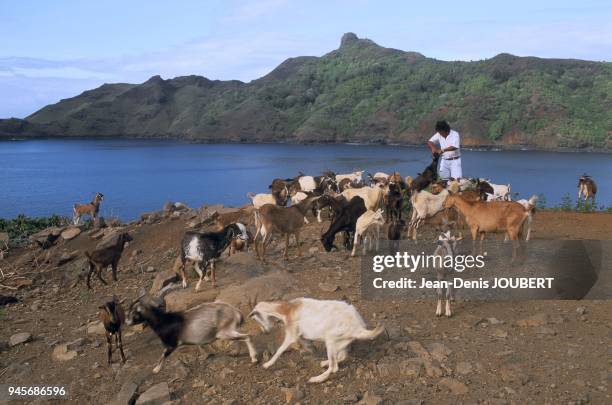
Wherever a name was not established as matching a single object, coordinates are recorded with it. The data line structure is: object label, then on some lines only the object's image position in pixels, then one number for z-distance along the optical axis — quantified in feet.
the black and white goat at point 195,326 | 20.76
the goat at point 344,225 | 35.09
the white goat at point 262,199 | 47.15
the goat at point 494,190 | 46.35
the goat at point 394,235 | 34.35
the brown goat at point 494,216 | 31.14
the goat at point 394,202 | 41.57
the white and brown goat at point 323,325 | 18.78
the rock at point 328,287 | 27.81
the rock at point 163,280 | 32.27
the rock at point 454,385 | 17.90
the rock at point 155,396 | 18.88
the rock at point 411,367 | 19.10
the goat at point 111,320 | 22.04
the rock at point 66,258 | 49.55
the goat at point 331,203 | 36.76
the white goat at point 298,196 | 47.86
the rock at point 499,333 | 22.08
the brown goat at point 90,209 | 65.77
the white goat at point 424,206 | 36.58
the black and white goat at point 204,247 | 28.81
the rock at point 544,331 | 22.24
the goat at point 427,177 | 42.09
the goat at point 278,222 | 33.27
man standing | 40.52
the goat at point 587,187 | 61.72
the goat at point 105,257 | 36.73
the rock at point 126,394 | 19.22
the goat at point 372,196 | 41.37
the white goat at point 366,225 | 32.91
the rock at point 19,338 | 27.55
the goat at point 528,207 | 31.74
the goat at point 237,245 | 35.54
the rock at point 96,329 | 26.95
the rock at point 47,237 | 57.93
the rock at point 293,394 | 17.99
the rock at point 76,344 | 24.99
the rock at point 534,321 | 23.17
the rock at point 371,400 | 17.34
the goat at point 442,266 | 24.30
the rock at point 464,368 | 19.10
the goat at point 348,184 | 54.24
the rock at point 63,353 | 24.34
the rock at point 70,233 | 57.21
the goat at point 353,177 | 62.35
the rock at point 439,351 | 20.07
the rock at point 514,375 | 18.35
